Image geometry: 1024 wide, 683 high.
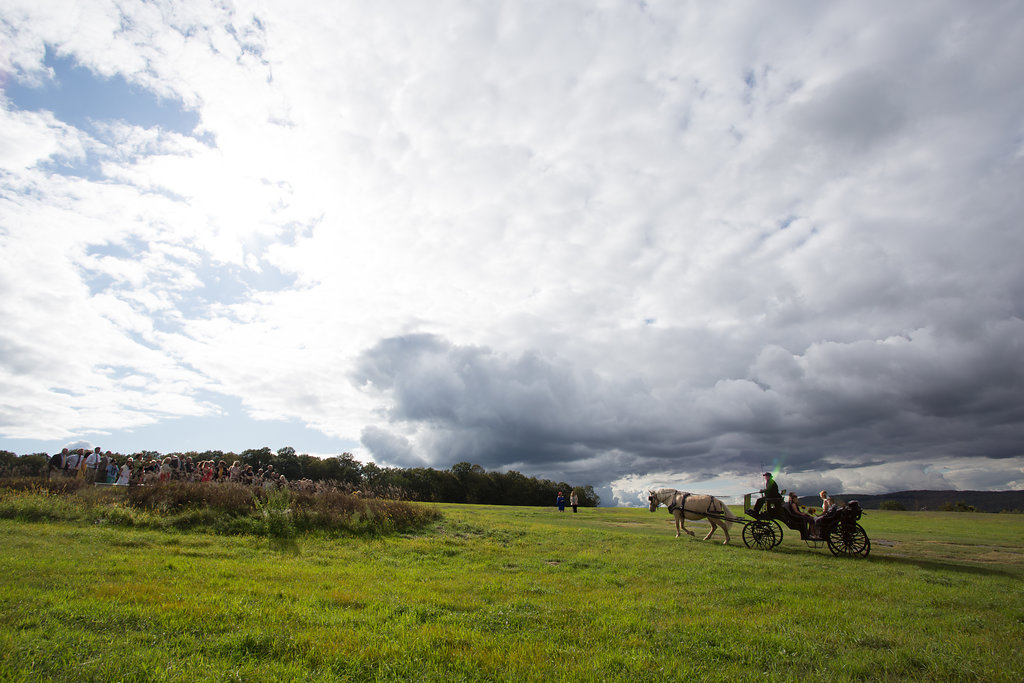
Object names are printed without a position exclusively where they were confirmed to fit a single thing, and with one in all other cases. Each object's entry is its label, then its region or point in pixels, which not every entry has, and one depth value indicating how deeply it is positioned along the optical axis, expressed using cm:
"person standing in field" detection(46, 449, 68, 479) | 2439
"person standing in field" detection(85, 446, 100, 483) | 2498
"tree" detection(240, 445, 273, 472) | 7862
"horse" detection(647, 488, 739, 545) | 2253
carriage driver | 2005
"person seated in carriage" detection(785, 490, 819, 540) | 1944
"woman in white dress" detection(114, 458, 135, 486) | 2469
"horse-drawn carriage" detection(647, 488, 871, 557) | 1898
